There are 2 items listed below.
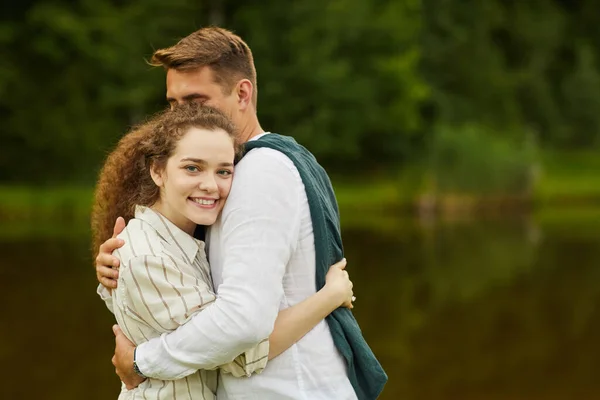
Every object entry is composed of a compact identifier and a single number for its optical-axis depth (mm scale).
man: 3369
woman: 3442
